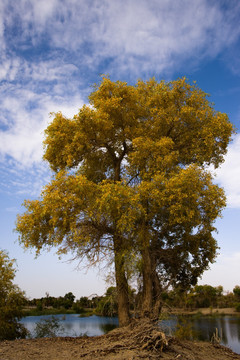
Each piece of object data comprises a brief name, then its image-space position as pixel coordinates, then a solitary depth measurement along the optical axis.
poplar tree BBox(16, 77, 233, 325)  10.56
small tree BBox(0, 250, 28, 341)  13.02
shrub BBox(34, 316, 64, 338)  13.04
